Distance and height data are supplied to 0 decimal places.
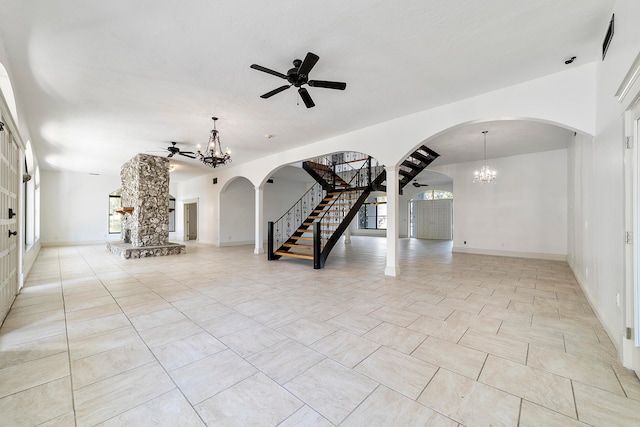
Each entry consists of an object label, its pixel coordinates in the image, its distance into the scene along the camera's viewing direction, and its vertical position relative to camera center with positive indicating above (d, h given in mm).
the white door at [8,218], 3023 -32
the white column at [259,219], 8572 -119
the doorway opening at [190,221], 13250 -289
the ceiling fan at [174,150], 6730 +1654
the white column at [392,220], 5266 -91
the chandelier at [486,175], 7121 +1087
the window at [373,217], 16312 -96
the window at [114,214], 11852 +56
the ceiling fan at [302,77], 2867 +1587
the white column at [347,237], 12003 -970
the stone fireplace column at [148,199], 7910 +492
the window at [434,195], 13995 +1085
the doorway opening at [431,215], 13664 +22
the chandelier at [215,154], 5360 +1306
